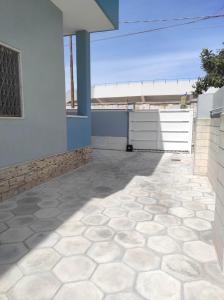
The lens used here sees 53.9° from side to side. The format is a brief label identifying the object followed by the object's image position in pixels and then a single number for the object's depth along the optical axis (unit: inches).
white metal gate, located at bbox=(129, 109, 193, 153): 376.8
